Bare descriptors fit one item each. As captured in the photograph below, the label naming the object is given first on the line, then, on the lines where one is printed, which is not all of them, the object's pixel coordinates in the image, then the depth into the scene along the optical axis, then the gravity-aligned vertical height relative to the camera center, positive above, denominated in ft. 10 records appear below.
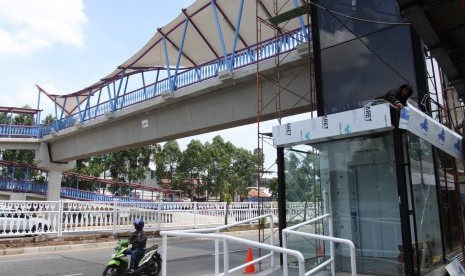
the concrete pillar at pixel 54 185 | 104.12 +3.09
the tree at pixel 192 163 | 175.83 +14.07
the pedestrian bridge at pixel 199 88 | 42.45 +14.25
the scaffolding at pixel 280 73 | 37.93 +13.17
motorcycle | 25.18 -4.49
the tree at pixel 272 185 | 192.37 +3.85
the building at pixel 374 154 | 21.71 +2.39
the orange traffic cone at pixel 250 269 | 25.95 -5.12
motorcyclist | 26.04 -3.38
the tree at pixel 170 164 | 171.68 +13.78
